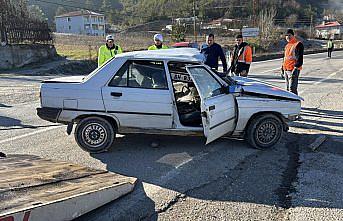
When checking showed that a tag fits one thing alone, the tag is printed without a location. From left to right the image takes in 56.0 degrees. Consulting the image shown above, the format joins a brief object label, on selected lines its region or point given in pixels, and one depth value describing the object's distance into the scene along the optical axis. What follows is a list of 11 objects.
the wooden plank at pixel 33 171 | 3.33
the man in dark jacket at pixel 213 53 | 7.72
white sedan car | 4.98
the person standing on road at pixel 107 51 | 7.34
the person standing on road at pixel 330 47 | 28.45
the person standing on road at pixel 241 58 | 7.81
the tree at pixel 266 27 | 46.39
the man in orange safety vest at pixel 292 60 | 7.41
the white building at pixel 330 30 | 76.69
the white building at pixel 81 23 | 89.31
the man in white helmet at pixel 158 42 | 7.63
